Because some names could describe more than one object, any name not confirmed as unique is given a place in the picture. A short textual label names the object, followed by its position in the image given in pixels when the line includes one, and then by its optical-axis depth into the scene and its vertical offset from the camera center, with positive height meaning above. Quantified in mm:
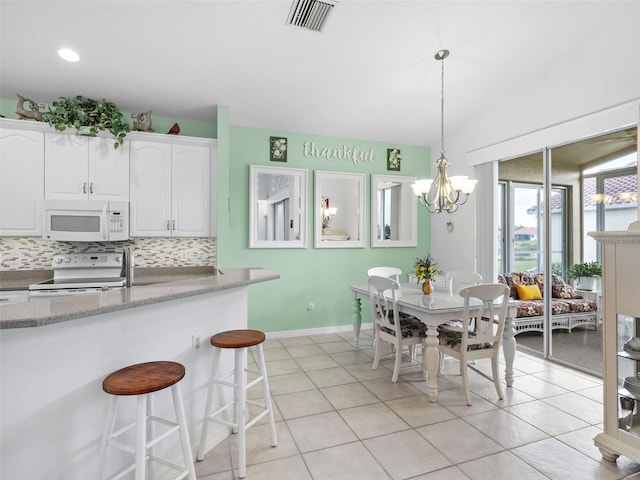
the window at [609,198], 3098 +409
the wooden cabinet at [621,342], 2002 -604
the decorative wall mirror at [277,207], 4457 +432
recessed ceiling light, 2912 +1556
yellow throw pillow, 4742 -704
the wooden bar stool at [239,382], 1910 -836
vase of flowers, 3418 -318
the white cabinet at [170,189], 3652 +544
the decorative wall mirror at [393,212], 5070 +420
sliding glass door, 3213 +256
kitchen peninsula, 1265 -517
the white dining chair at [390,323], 3148 -792
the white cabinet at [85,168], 3395 +708
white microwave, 3301 +186
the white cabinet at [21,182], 3250 +541
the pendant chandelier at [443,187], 3104 +500
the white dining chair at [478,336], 2709 -782
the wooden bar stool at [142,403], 1376 -698
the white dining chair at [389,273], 3759 -389
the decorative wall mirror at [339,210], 4785 +431
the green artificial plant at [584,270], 3543 -302
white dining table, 2809 -622
